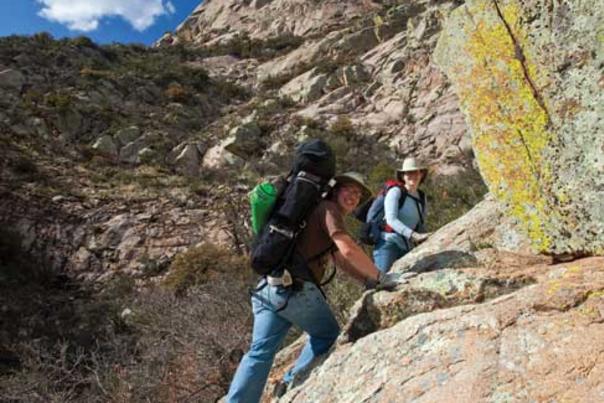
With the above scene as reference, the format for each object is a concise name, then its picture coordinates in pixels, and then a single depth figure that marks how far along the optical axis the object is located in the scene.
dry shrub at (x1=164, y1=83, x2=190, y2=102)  26.41
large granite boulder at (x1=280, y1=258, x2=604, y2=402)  1.69
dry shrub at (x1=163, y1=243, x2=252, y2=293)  10.79
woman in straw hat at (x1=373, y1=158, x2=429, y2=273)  4.05
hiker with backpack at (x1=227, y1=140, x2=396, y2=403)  2.48
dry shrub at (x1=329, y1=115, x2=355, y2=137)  20.56
